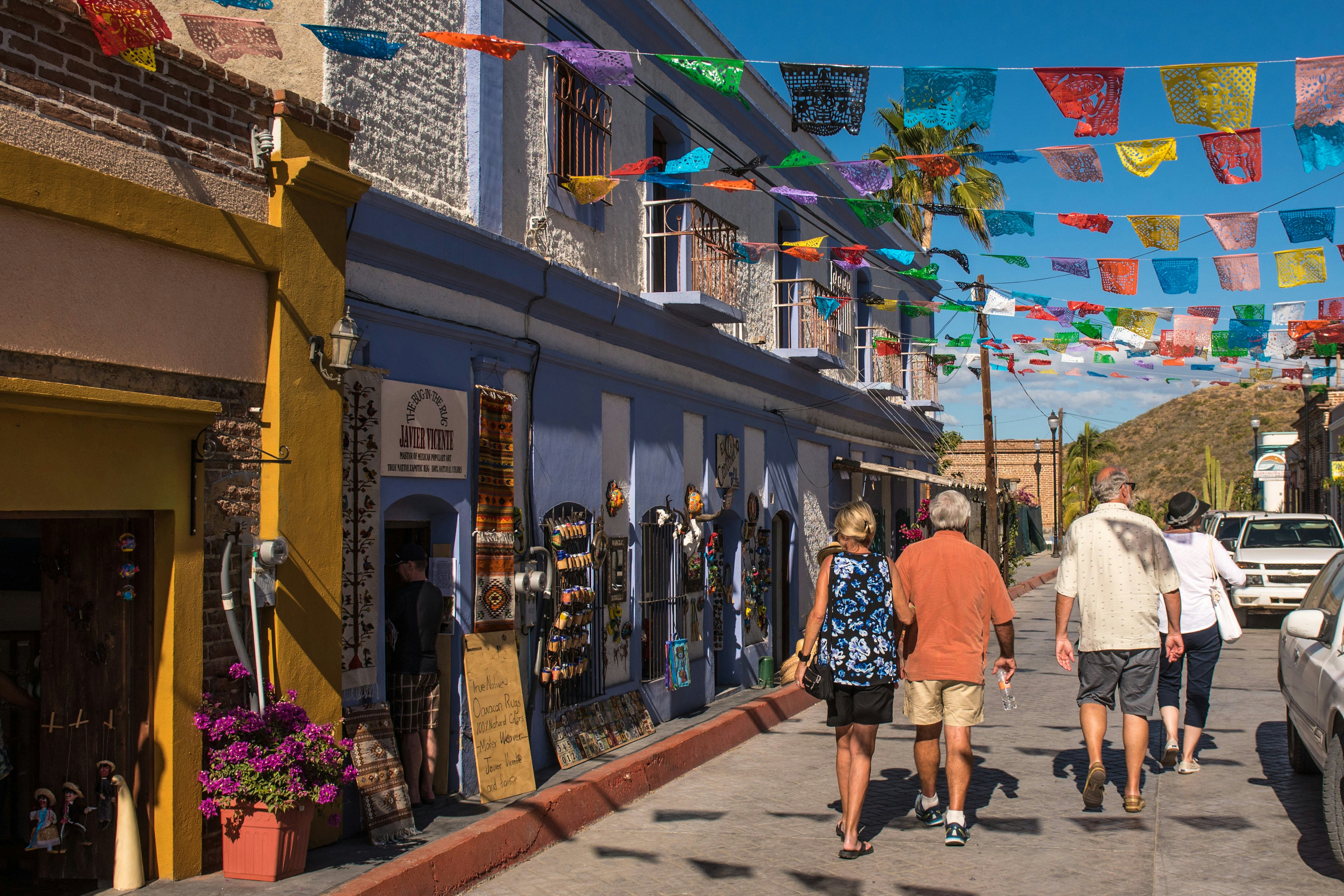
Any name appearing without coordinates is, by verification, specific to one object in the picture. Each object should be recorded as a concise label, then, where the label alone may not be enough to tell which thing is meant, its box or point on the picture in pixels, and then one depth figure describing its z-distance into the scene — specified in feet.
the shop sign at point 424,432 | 23.38
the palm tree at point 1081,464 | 203.41
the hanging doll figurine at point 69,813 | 17.56
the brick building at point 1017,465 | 187.52
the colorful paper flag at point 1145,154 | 29.19
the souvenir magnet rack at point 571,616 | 29.01
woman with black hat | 24.82
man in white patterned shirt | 21.67
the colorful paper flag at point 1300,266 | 38.60
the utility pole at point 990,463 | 69.31
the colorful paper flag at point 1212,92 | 24.70
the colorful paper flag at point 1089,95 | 25.57
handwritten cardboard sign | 24.48
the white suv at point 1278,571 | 57.52
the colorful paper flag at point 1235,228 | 35.40
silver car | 17.46
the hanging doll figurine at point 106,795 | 17.61
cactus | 173.99
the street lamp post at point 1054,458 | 142.72
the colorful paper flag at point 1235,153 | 28.86
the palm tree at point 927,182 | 82.48
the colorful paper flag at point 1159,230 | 35.58
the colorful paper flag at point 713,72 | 24.85
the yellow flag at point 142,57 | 16.97
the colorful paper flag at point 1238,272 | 39.65
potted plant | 17.67
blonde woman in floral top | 19.71
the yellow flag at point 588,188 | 31.14
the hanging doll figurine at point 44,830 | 17.11
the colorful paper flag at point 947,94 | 25.66
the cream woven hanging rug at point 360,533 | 22.29
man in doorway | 23.68
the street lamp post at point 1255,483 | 163.73
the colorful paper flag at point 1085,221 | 35.58
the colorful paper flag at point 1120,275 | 41.81
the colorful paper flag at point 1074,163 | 30.32
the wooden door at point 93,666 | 17.92
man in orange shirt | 20.30
